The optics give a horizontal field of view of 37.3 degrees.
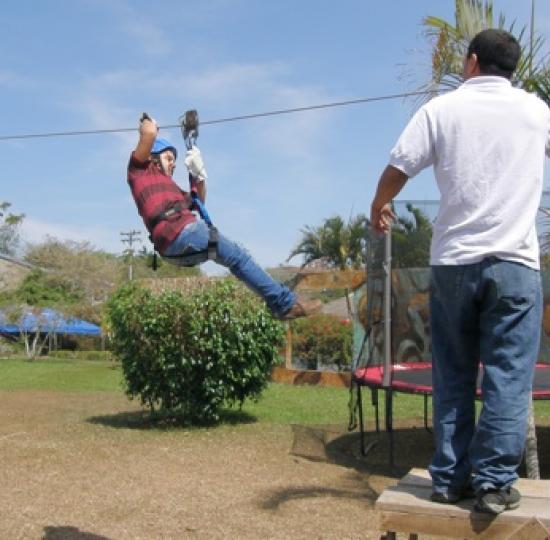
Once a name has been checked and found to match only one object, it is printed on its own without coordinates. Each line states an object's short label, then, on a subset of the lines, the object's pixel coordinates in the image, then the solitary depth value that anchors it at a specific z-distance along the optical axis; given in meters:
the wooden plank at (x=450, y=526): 2.69
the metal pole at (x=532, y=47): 5.95
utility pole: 58.94
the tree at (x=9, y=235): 48.22
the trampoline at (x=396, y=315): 7.38
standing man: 2.78
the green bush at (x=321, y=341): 18.41
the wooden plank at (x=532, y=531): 2.63
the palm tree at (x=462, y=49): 5.89
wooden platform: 2.66
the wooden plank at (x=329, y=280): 12.21
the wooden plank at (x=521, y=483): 3.00
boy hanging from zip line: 4.21
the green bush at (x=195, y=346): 8.80
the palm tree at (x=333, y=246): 38.97
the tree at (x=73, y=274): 34.47
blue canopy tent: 26.27
